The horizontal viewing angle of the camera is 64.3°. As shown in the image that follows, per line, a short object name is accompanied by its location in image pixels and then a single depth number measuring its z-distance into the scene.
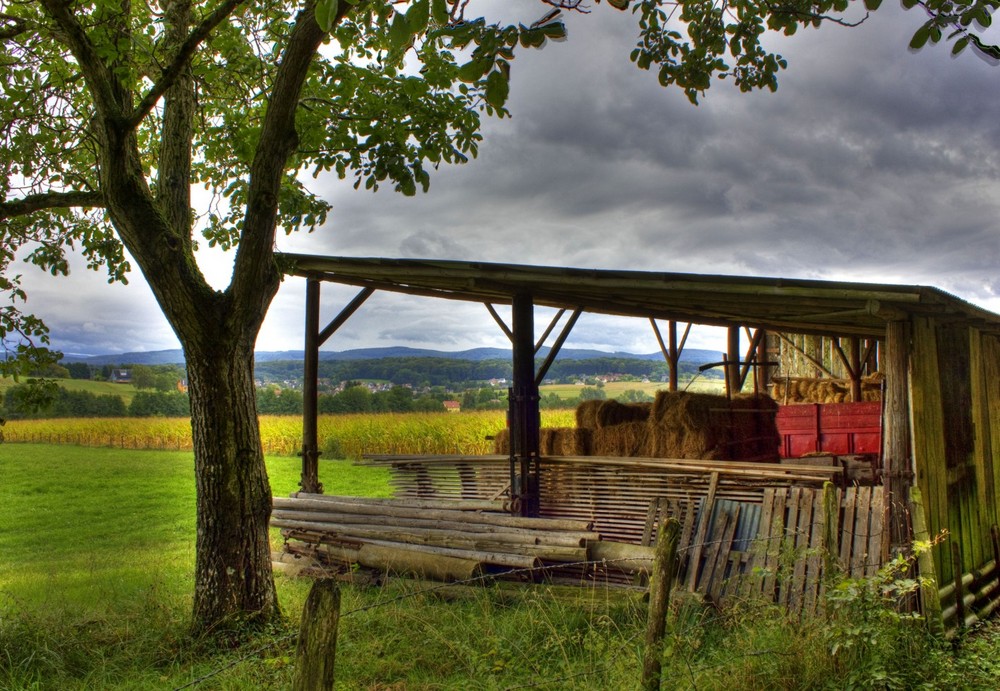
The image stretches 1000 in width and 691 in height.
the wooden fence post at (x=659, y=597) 4.55
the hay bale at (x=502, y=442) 12.22
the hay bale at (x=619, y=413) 11.85
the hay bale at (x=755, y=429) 11.13
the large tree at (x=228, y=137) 6.52
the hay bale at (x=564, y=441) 11.85
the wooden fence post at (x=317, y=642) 3.35
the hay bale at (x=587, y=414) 11.98
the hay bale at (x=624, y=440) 11.41
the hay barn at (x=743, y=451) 7.55
